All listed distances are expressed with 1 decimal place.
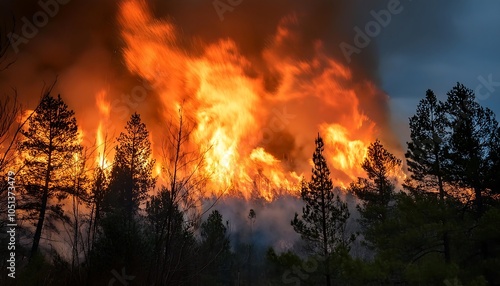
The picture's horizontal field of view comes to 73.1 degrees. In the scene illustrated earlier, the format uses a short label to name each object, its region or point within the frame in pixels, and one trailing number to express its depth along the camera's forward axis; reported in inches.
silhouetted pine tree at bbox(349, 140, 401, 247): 1178.0
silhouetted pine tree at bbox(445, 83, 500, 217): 689.6
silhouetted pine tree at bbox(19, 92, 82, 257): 810.2
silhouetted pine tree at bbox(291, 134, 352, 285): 896.9
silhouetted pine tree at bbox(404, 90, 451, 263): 856.3
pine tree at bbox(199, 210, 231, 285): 1482.5
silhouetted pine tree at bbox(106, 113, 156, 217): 1175.6
